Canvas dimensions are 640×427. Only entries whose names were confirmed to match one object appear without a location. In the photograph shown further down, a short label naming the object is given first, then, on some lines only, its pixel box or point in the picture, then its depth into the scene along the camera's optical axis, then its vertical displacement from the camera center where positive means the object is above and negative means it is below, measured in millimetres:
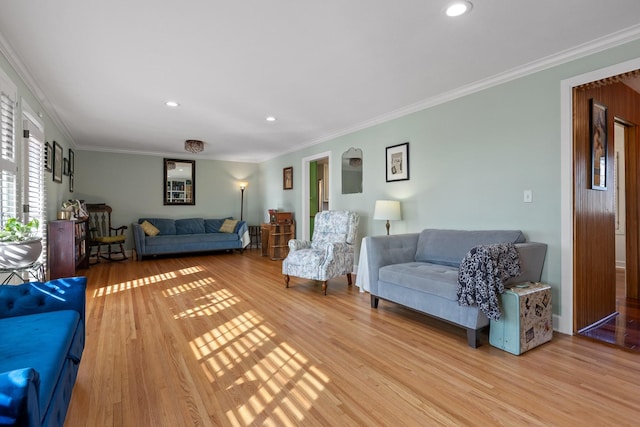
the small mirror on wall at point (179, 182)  7532 +776
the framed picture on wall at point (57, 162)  4602 +777
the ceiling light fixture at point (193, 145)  6082 +1306
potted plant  2088 -203
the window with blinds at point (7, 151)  2604 +528
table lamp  4086 +68
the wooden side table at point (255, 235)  8312 -494
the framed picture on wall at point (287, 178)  6914 +796
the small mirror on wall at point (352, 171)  5075 +706
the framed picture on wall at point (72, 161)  5952 +1010
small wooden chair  6262 -398
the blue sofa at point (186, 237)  6559 -459
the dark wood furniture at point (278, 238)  6676 -459
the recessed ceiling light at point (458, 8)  2059 +1321
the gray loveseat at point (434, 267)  2629 -496
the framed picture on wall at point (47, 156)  4094 +756
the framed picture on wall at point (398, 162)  4224 +704
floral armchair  4086 -455
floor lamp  8188 +552
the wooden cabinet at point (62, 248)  4270 -435
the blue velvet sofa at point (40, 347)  901 -569
